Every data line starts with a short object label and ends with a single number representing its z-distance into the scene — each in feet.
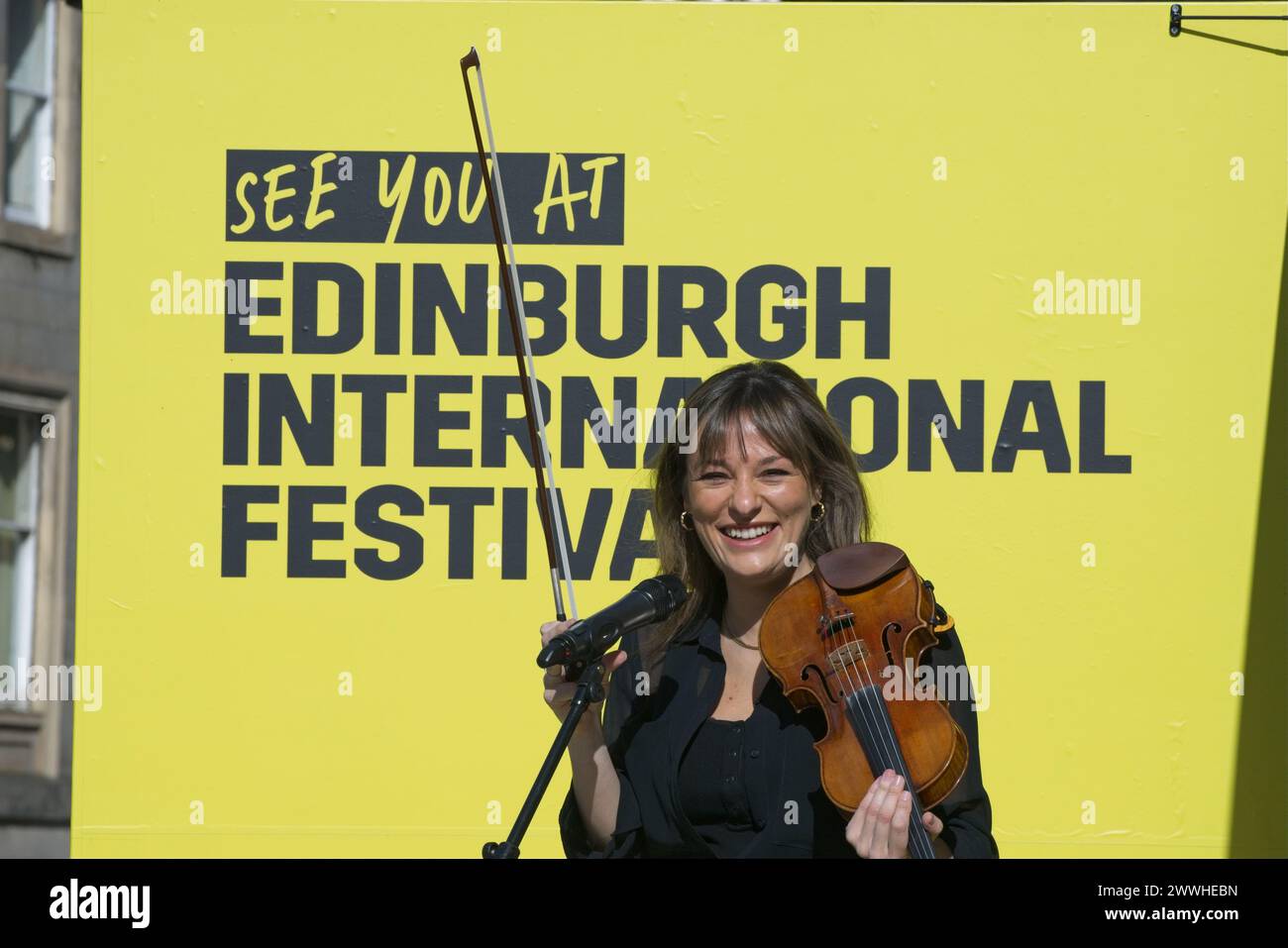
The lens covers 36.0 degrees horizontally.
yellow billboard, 13.57
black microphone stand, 10.45
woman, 11.21
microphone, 10.23
